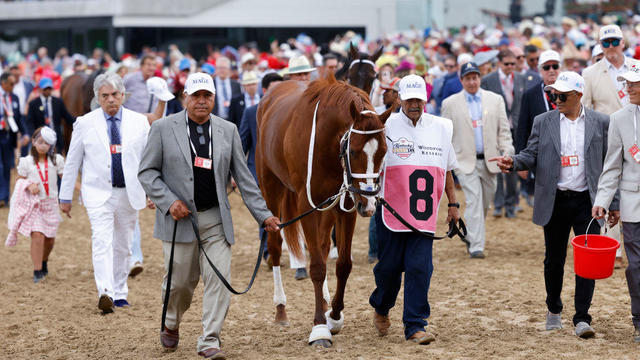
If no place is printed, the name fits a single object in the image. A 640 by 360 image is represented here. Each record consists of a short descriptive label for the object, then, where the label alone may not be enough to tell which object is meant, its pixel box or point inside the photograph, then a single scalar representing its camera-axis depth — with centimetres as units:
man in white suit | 1448
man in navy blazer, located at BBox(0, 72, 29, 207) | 2808
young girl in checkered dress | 1764
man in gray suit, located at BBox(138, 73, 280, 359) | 1155
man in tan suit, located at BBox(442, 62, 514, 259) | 1864
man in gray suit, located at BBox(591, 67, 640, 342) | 1174
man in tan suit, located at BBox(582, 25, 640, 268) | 1719
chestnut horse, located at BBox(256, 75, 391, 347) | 1142
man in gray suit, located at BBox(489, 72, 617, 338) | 1218
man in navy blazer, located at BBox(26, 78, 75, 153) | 2787
